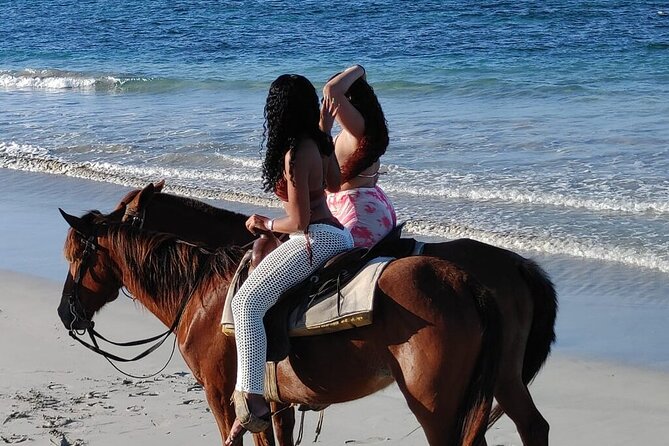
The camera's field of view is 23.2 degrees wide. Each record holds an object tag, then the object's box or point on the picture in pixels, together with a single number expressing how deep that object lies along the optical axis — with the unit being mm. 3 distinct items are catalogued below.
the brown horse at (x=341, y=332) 6327
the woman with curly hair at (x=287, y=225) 6674
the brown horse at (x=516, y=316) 7471
